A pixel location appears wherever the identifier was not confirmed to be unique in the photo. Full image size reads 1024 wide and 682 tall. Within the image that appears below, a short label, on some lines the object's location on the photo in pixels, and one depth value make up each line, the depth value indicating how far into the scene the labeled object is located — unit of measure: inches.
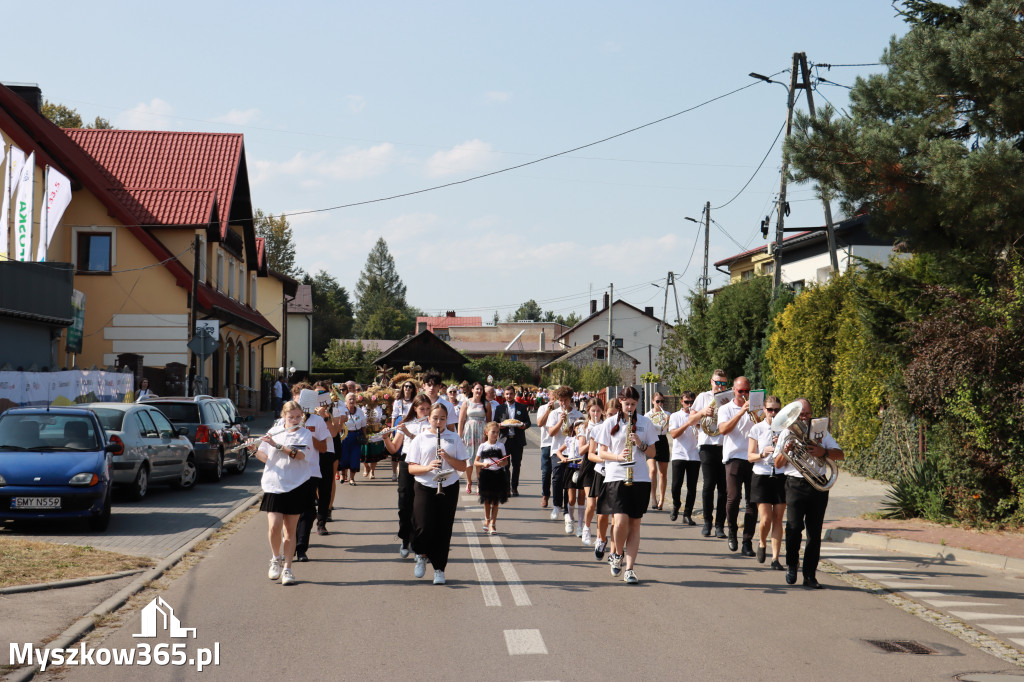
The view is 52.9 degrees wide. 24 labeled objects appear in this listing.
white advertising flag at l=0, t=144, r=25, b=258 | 1002.1
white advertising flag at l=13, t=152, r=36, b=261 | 991.0
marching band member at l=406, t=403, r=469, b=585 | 373.7
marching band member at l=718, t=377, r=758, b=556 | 448.1
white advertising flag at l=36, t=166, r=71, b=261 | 1037.8
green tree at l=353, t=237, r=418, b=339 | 5037.2
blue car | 484.4
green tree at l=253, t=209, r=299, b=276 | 3378.4
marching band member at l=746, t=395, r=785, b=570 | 414.9
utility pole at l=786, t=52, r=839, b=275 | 971.9
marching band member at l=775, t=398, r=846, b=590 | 377.7
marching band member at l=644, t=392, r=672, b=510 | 626.2
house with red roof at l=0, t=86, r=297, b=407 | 1277.1
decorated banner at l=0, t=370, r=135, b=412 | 785.6
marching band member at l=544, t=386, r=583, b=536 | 546.6
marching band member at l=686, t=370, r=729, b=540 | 487.5
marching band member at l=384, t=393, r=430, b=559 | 401.1
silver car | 604.1
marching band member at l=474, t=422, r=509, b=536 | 495.8
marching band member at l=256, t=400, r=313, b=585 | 374.9
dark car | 743.1
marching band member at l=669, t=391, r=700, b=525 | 544.1
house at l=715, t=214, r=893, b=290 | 1488.7
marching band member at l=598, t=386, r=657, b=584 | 377.4
